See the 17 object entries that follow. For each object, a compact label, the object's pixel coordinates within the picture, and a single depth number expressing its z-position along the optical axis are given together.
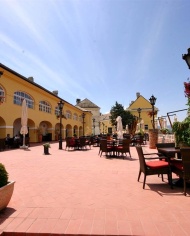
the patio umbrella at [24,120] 15.84
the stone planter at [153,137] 14.13
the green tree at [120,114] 46.19
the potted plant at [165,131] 14.73
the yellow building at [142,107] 49.53
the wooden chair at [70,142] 14.35
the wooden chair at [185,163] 4.22
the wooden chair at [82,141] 14.43
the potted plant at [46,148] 12.00
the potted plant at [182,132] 5.56
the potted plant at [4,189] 3.44
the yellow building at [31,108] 17.75
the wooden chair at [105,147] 10.11
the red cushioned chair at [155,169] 4.96
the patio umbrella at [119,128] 15.50
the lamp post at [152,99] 14.62
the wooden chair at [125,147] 9.73
